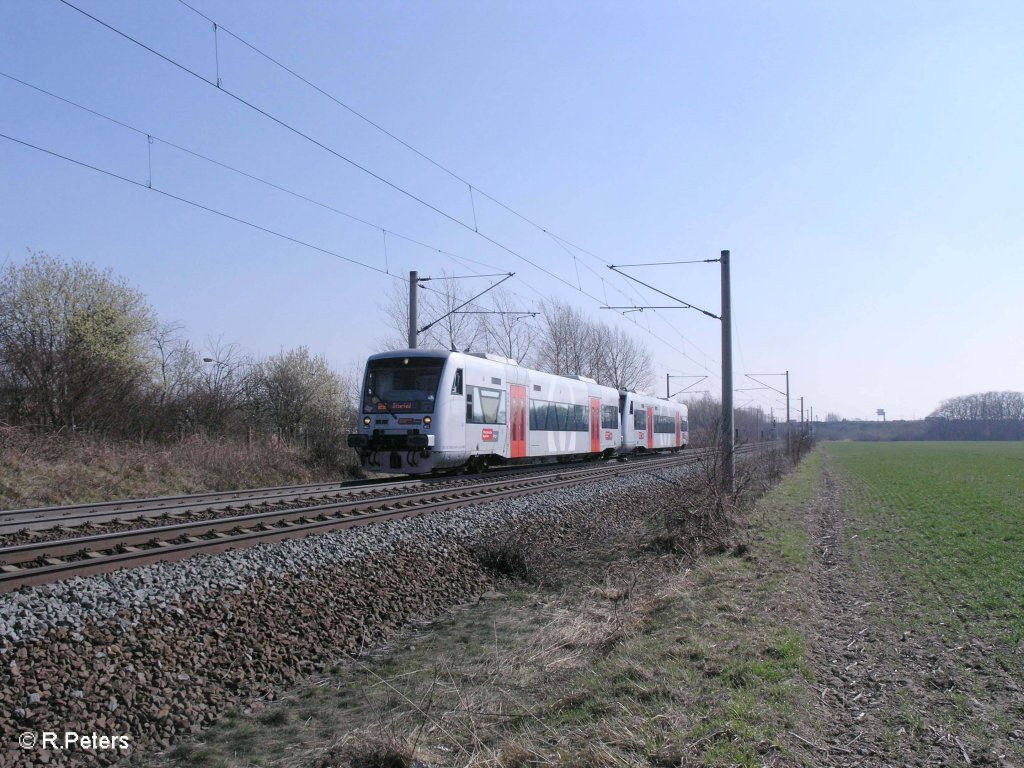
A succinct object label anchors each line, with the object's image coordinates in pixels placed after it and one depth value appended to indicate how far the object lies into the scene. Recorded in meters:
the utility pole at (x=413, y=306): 24.27
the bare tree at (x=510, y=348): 47.44
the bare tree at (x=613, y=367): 57.97
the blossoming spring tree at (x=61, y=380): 19.02
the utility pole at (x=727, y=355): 16.38
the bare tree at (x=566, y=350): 51.53
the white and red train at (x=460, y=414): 18.88
